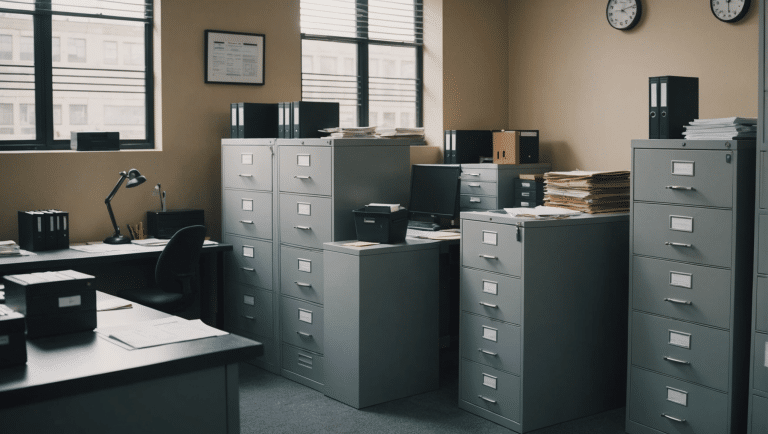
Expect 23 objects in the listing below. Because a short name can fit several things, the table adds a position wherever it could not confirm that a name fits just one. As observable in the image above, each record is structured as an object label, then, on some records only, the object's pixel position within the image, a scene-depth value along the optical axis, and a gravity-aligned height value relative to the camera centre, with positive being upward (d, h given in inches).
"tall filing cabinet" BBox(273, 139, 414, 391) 163.0 -8.0
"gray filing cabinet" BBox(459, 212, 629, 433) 139.6 -27.0
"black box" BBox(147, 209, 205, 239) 186.2 -12.2
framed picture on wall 196.9 +29.0
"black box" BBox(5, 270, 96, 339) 87.7 -15.2
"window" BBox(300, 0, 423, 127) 220.7 +33.9
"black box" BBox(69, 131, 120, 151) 180.2 +6.7
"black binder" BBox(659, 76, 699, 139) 136.2 +11.8
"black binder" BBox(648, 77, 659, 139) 137.6 +11.1
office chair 165.3 -22.1
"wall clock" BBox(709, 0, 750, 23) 176.2 +37.6
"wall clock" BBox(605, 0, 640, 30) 200.6 +41.7
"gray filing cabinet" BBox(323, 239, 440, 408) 152.3 -30.0
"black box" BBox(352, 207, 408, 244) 155.8 -10.9
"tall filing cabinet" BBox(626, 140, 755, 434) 123.3 -18.6
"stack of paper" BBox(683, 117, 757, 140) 124.0 +7.2
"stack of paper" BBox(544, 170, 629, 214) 150.7 -3.7
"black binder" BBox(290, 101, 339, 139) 176.1 +12.0
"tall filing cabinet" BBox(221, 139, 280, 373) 180.1 -16.6
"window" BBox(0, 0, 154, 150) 177.6 +23.3
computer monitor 183.8 -4.6
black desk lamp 178.1 -5.6
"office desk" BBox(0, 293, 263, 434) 71.7 -21.1
